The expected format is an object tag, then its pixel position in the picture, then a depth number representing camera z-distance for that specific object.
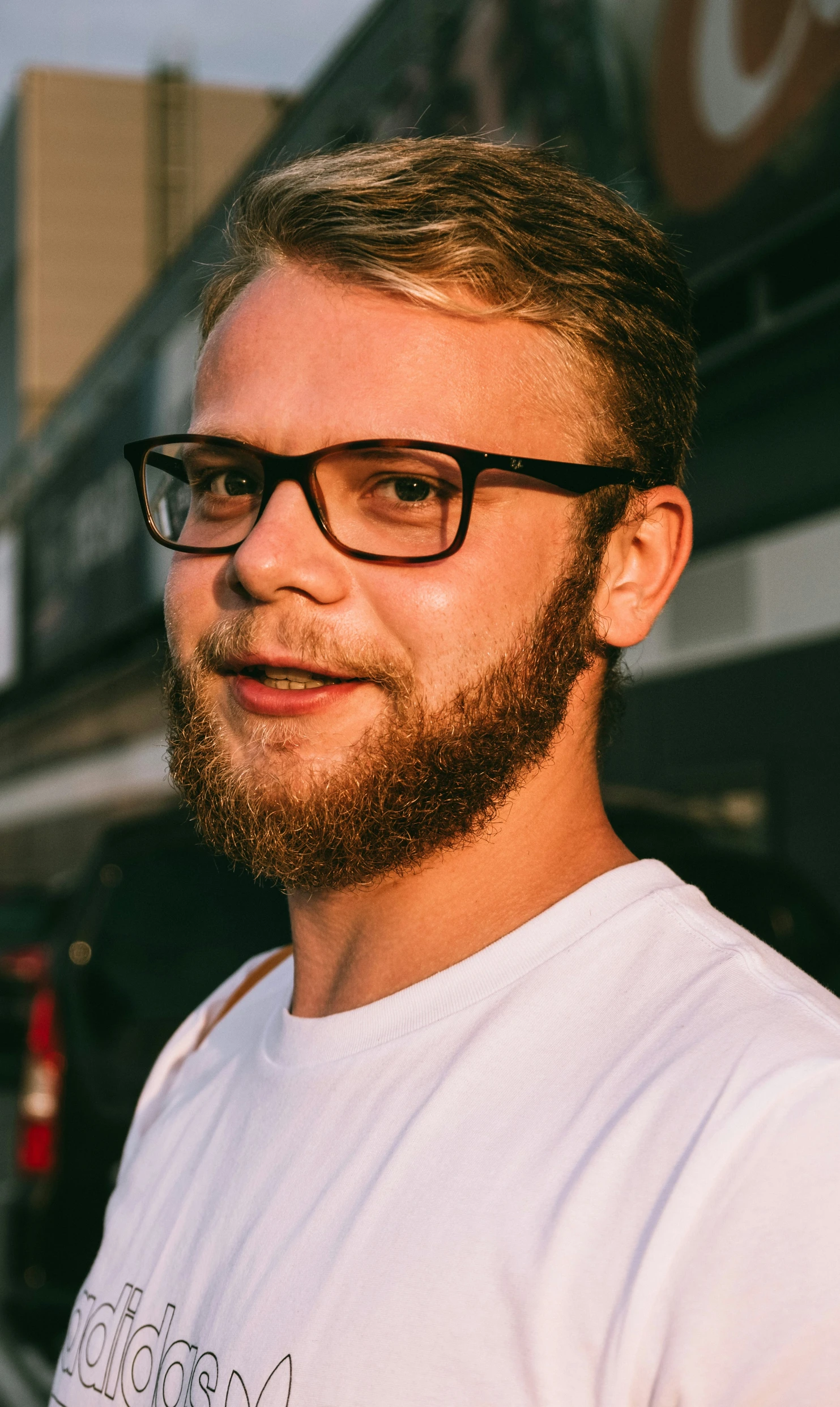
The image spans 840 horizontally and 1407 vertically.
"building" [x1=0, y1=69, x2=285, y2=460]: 30.64
